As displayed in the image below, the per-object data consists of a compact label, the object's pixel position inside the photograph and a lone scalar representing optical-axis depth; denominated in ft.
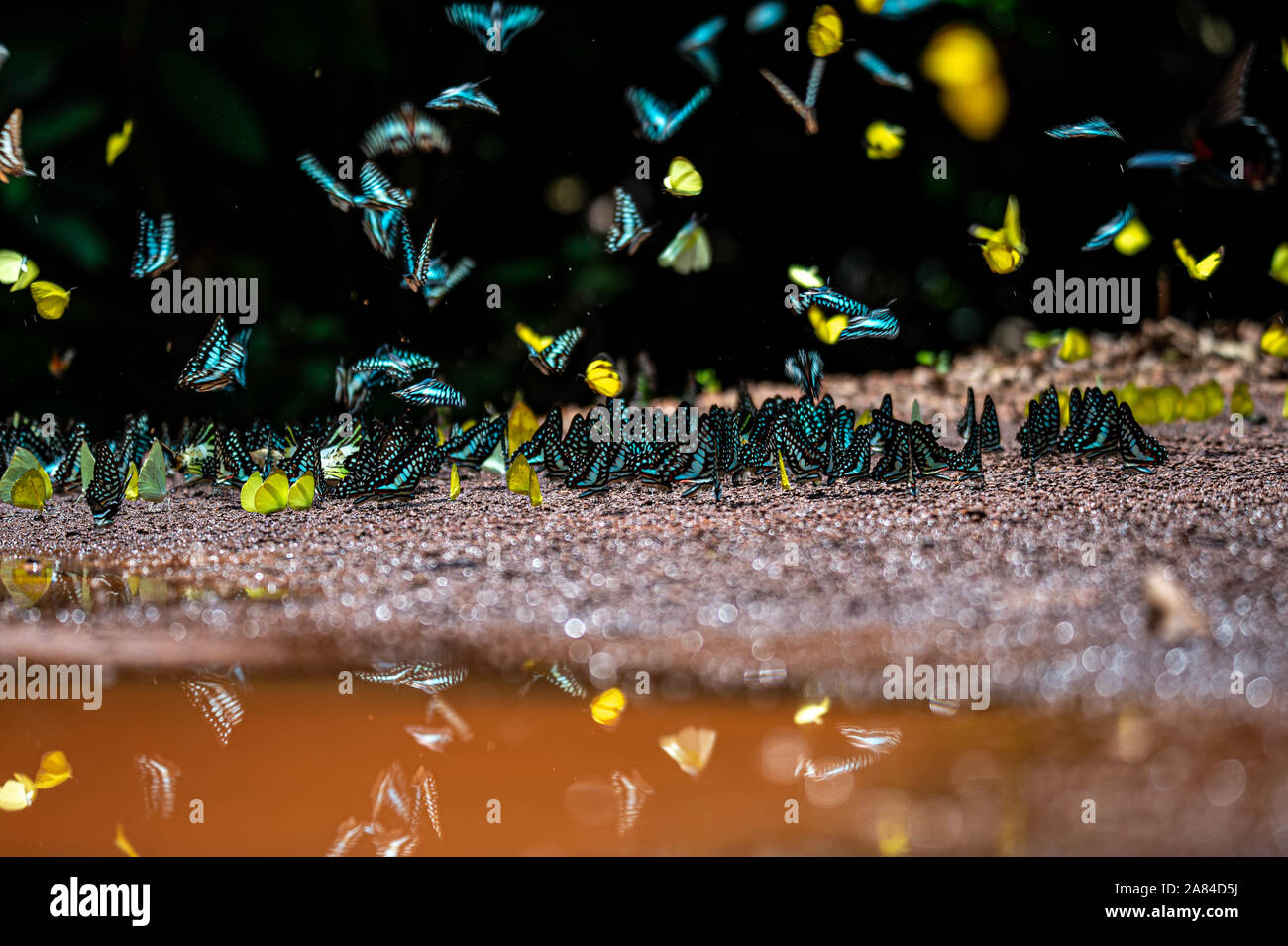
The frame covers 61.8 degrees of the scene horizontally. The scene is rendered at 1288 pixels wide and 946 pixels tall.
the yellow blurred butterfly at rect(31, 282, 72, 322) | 8.71
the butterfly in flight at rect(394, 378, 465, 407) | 8.05
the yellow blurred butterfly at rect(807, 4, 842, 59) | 10.26
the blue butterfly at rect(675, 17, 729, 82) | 10.89
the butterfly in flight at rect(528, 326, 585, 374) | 8.21
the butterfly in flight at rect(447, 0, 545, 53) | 9.59
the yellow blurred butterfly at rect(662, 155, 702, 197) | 8.61
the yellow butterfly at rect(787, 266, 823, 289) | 10.28
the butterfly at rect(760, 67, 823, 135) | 11.21
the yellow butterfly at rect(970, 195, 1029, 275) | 7.64
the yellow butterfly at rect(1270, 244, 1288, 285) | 9.16
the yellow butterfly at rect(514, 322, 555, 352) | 9.80
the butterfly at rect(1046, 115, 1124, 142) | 7.44
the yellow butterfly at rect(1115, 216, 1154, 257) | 11.23
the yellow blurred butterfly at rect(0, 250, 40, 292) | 9.46
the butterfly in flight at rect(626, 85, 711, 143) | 10.53
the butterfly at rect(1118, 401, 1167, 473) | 6.56
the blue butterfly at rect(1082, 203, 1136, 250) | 8.76
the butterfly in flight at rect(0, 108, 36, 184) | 8.57
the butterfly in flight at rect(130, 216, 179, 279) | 9.20
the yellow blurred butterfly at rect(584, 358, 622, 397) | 7.61
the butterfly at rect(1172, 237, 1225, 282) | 7.94
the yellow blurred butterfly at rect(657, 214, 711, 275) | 11.63
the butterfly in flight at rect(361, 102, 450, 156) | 10.58
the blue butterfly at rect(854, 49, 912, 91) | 11.70
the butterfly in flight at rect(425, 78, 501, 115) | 9.46
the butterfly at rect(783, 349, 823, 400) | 8.58
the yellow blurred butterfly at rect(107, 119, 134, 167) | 9.70
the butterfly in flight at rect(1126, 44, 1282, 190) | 6.47
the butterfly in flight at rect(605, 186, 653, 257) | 9.93
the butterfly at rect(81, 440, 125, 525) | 6.28
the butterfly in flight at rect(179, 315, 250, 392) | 7.67
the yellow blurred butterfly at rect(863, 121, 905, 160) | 11.96
